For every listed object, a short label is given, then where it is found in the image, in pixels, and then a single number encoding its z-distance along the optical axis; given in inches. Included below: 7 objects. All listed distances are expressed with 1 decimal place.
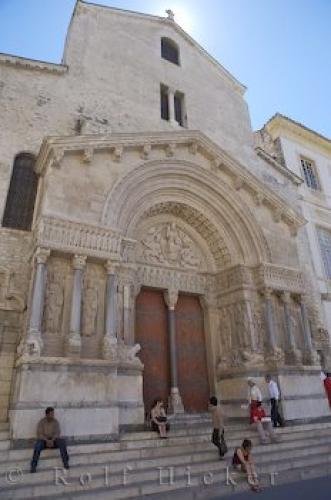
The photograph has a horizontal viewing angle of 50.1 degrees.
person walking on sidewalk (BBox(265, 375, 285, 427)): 326.3
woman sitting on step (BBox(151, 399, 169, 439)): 255.1
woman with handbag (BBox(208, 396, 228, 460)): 231.3
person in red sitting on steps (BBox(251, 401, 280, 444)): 269.9
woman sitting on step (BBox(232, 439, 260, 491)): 204.5
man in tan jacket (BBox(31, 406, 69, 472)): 194.9
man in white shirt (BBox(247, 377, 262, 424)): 284.4
